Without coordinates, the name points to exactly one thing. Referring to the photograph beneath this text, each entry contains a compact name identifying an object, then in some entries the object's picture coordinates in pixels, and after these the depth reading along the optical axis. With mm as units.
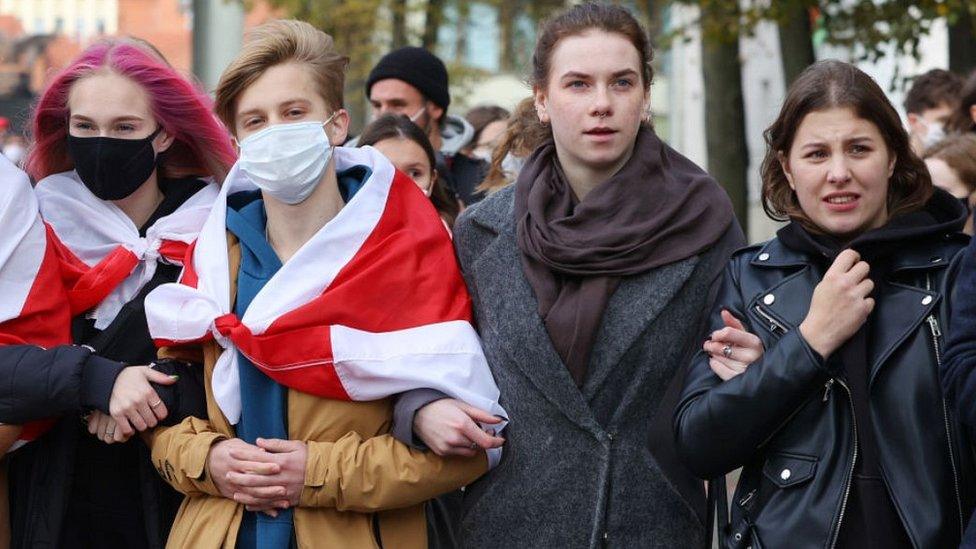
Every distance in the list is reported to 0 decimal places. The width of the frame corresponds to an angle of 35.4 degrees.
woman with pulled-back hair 4121
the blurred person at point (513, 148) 5840
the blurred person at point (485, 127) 9352
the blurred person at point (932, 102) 8625
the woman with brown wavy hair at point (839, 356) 3559
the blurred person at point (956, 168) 6715
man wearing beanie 7855
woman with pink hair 4188
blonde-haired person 4016
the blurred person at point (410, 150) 6242
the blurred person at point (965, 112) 7551
